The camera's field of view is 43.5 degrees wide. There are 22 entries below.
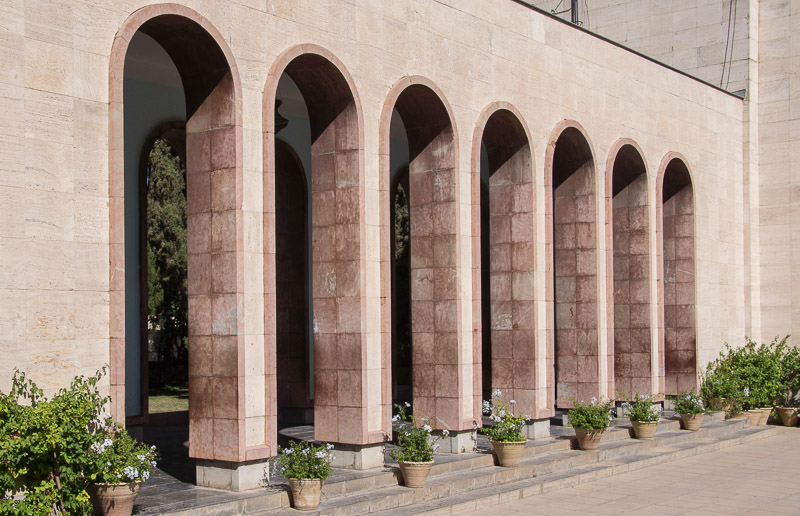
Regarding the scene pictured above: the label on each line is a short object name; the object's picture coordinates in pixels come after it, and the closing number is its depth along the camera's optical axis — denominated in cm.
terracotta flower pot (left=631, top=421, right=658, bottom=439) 1808
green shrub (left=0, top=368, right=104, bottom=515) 866
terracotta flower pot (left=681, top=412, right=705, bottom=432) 1969
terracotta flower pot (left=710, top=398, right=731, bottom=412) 2148
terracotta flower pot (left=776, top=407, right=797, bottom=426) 2273
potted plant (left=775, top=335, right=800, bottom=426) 2259
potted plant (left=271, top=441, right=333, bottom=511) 1138
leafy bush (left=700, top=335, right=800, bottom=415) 2138
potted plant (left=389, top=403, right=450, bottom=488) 1285
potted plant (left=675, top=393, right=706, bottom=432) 1967
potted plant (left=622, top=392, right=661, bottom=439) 1811
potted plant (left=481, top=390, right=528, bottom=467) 1466
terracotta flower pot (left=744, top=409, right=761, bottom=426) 2214
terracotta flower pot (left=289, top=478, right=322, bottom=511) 1136
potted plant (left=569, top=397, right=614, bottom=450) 1633
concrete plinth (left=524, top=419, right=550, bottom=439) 1662
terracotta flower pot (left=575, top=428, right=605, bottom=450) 1636
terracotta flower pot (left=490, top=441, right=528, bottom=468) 1464
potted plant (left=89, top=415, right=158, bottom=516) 940
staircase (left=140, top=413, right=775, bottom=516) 1140
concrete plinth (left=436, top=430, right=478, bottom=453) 1483
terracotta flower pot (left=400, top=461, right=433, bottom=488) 1283
